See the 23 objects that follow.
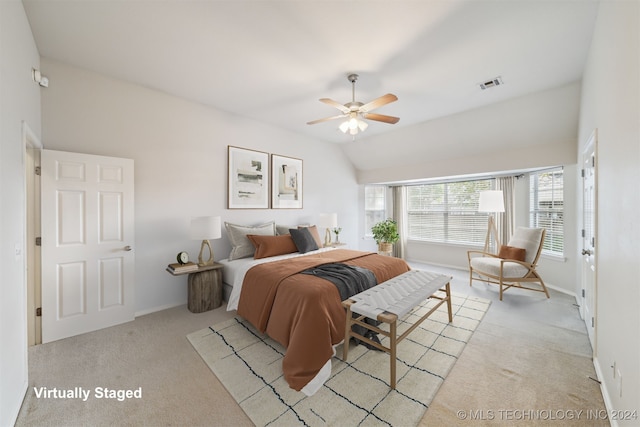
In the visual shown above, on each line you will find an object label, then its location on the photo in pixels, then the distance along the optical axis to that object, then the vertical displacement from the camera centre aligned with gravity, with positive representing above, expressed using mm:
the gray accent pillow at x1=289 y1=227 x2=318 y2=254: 3951 -459
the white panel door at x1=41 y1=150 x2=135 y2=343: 2543 -337
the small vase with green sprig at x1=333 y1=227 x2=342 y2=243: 5196 -413
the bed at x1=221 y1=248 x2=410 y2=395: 1966 -910
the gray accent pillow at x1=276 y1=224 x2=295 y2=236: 4346 -324
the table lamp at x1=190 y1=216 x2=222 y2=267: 3232 -222
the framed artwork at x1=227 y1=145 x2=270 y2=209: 4012 +575
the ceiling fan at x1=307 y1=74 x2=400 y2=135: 2723 +1179
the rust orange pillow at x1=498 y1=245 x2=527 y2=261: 3800 -665
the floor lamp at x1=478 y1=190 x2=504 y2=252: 4387 +159
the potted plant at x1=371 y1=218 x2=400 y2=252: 5777 -561
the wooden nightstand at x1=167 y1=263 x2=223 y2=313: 3209 -1026
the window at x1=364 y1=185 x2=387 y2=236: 6457 +173
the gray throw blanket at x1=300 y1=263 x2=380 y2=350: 2453 -714
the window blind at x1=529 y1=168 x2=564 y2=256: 4203 +86
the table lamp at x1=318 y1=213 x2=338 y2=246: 4891 -168
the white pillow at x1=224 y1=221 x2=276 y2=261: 3634 -431
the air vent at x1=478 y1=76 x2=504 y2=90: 2979 +1605
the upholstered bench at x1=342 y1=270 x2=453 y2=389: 1940 -827
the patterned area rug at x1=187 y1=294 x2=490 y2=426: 1657 -1360
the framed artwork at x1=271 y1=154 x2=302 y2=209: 4598 +579
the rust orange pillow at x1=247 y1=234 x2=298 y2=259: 3586 -505
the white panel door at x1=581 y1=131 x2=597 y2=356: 2260 -265
